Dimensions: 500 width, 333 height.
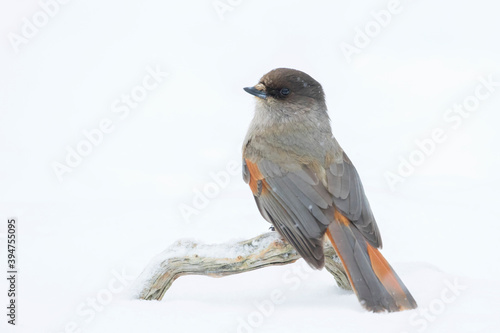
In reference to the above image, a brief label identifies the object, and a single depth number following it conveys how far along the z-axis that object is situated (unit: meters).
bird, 8.21
